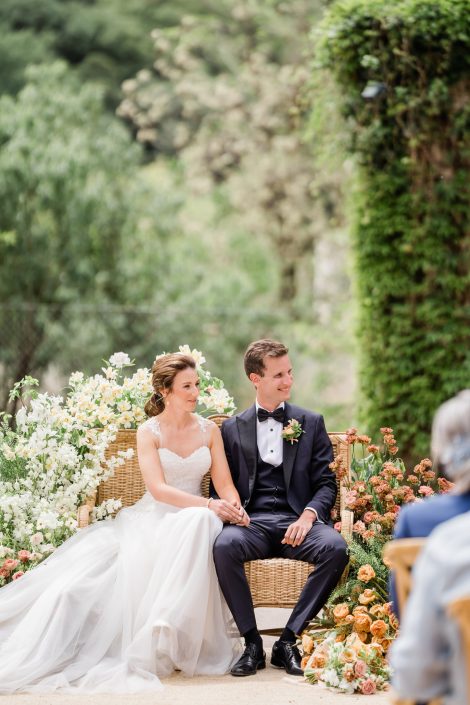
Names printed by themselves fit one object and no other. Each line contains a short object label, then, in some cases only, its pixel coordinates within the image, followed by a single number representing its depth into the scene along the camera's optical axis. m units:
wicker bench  7.64
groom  7.50
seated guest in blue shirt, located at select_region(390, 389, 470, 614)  4.03
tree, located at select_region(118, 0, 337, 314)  24.97
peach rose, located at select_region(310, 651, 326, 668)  7.11
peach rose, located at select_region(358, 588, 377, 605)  7.37
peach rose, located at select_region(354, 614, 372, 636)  7.27
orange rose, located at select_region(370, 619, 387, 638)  7.18
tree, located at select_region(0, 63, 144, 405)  21.40
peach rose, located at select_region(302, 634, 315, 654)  7.31
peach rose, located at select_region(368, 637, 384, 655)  7.08
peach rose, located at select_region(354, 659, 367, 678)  6.88
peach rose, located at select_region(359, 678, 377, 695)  6.81
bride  7.02
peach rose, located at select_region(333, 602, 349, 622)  7.38
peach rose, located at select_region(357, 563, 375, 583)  7.36
